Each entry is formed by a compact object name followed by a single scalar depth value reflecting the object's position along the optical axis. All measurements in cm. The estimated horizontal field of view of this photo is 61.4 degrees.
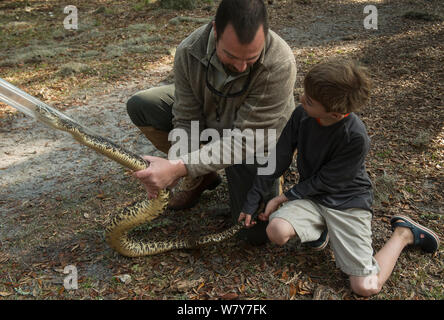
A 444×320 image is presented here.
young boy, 220
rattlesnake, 224
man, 220
